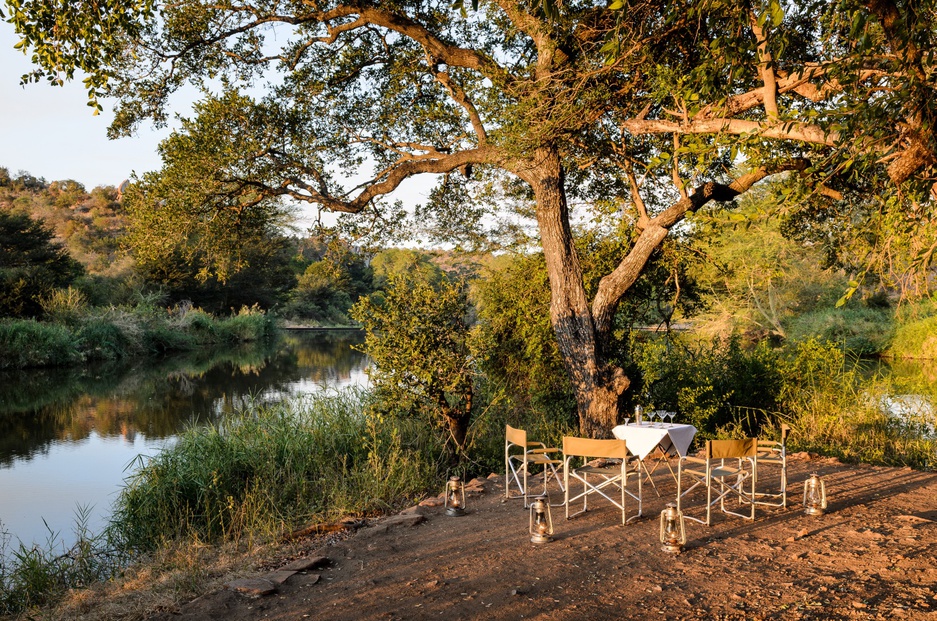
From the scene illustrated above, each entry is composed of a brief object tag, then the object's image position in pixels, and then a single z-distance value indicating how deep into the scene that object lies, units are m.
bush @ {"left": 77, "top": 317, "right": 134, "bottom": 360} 22.56
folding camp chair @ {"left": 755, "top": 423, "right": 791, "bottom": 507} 5.46
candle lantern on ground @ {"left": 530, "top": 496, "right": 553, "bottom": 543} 4.59
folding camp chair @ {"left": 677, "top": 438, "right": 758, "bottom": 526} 4.96
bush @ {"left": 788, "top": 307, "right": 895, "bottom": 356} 22.50
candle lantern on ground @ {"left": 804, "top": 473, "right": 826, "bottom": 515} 5.23
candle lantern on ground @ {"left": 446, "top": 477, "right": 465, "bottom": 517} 5.65
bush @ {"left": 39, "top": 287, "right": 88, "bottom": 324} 22.23
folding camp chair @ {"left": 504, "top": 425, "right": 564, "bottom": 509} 5.53
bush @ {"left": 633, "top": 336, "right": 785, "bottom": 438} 8.69
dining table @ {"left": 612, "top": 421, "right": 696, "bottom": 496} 5.63
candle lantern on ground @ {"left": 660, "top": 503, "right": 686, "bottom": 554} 4.35
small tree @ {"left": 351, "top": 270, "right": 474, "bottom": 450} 7.29
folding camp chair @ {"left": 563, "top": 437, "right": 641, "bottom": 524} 4.89
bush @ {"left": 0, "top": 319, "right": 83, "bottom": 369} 19.55
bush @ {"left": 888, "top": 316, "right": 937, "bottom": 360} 20.09
